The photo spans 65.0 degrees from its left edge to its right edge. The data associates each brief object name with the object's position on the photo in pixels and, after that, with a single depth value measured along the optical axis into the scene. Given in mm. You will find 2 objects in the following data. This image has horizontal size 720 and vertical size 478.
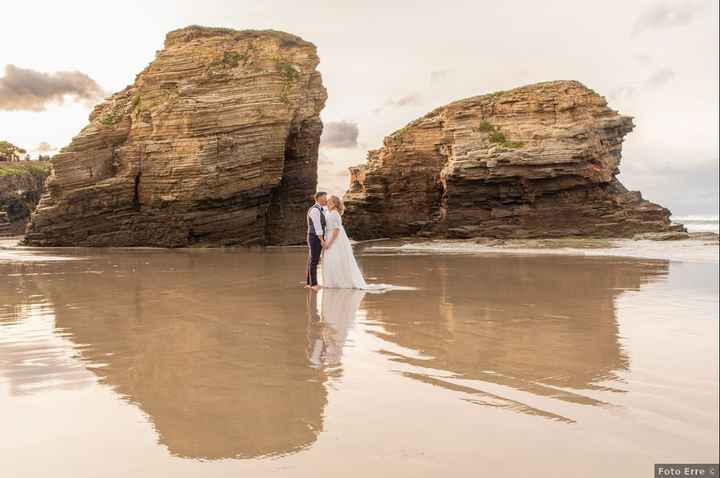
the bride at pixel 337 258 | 10641
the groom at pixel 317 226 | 11273
